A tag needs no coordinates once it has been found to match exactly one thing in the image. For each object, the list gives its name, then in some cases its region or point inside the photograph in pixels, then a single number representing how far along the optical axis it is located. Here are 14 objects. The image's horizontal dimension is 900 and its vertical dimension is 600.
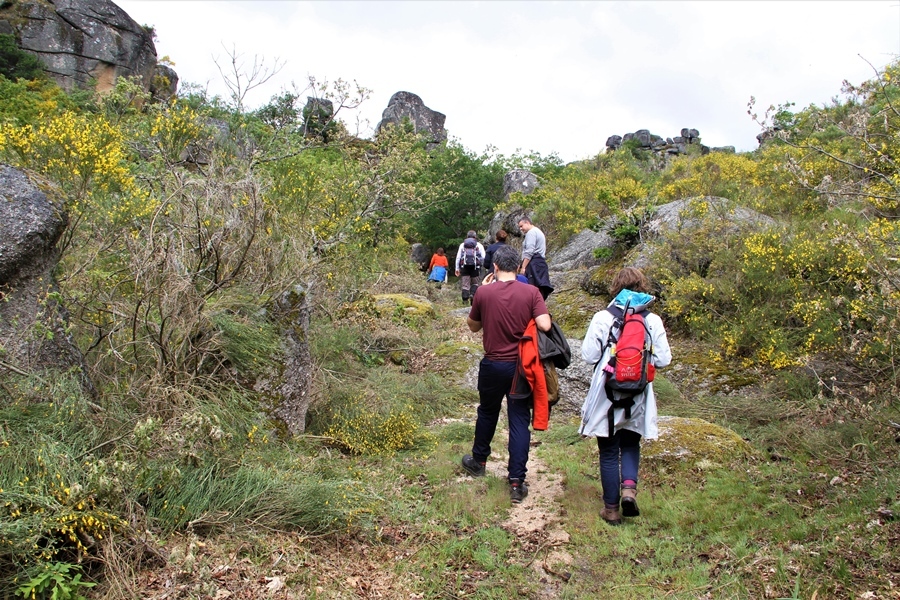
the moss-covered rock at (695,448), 5.32
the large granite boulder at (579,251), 14.78
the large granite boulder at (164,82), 31.80
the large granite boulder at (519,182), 26.02
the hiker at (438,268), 17.33
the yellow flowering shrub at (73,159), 5.44
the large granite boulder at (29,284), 3.84
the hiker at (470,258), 13.89
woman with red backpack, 4.44
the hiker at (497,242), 9.35
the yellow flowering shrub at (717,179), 13.40
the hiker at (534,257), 8.71
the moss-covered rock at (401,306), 10.97
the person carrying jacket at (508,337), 4.96
